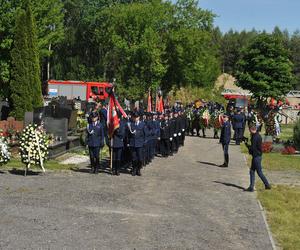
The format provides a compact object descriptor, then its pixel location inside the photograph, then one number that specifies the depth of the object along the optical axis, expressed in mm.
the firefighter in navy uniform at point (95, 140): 16469
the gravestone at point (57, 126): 20906
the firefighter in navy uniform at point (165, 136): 21047
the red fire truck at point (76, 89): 51250
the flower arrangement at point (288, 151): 24312
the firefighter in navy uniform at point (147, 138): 18050
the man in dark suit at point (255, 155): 14633
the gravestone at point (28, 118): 20248
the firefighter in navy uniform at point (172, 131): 21703
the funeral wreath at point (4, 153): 15750
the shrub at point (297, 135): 25541
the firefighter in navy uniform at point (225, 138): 19359
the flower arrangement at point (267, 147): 24859
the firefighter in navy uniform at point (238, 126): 27875
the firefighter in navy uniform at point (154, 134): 19391
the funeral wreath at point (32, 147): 15625
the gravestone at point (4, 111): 25639
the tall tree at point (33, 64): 23922
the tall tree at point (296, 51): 123625
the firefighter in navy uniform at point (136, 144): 16625
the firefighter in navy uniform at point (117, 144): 16609
